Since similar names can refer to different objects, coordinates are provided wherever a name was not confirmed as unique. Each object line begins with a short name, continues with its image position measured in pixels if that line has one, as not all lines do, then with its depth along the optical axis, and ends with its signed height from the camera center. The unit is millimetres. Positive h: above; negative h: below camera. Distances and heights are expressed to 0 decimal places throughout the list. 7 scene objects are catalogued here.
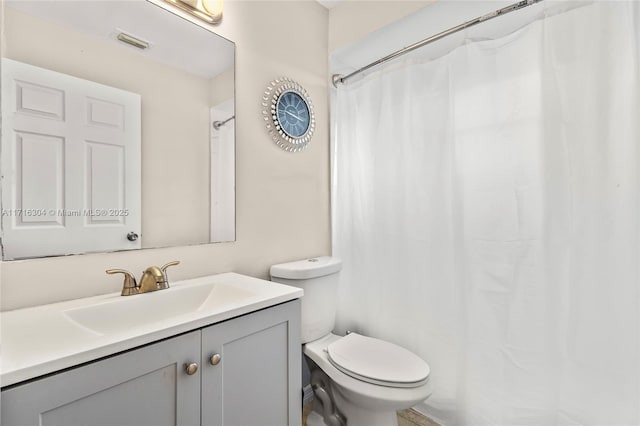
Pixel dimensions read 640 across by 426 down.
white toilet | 1214 -642
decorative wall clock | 1613 +570
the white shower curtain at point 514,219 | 1105 -18
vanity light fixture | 1284 +904
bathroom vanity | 637 -347
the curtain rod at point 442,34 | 1266 +865
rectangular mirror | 937 +326
